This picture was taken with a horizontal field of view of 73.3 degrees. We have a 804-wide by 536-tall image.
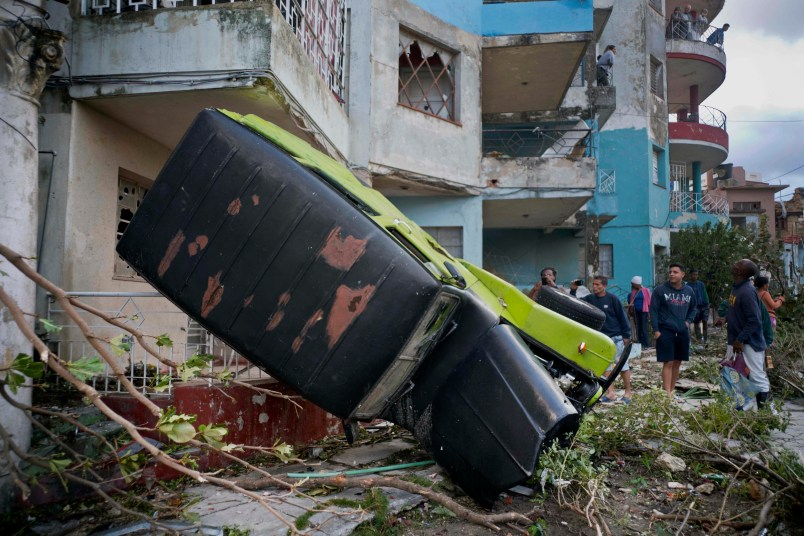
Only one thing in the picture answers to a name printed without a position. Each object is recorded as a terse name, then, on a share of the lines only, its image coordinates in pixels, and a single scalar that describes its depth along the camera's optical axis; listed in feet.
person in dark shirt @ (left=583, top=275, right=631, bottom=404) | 21.16
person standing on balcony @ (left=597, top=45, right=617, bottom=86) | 47.09
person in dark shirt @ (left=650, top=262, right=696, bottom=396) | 19.86
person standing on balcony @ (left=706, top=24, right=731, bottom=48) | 71.10
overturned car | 9.16
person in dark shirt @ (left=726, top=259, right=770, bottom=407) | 17.52
